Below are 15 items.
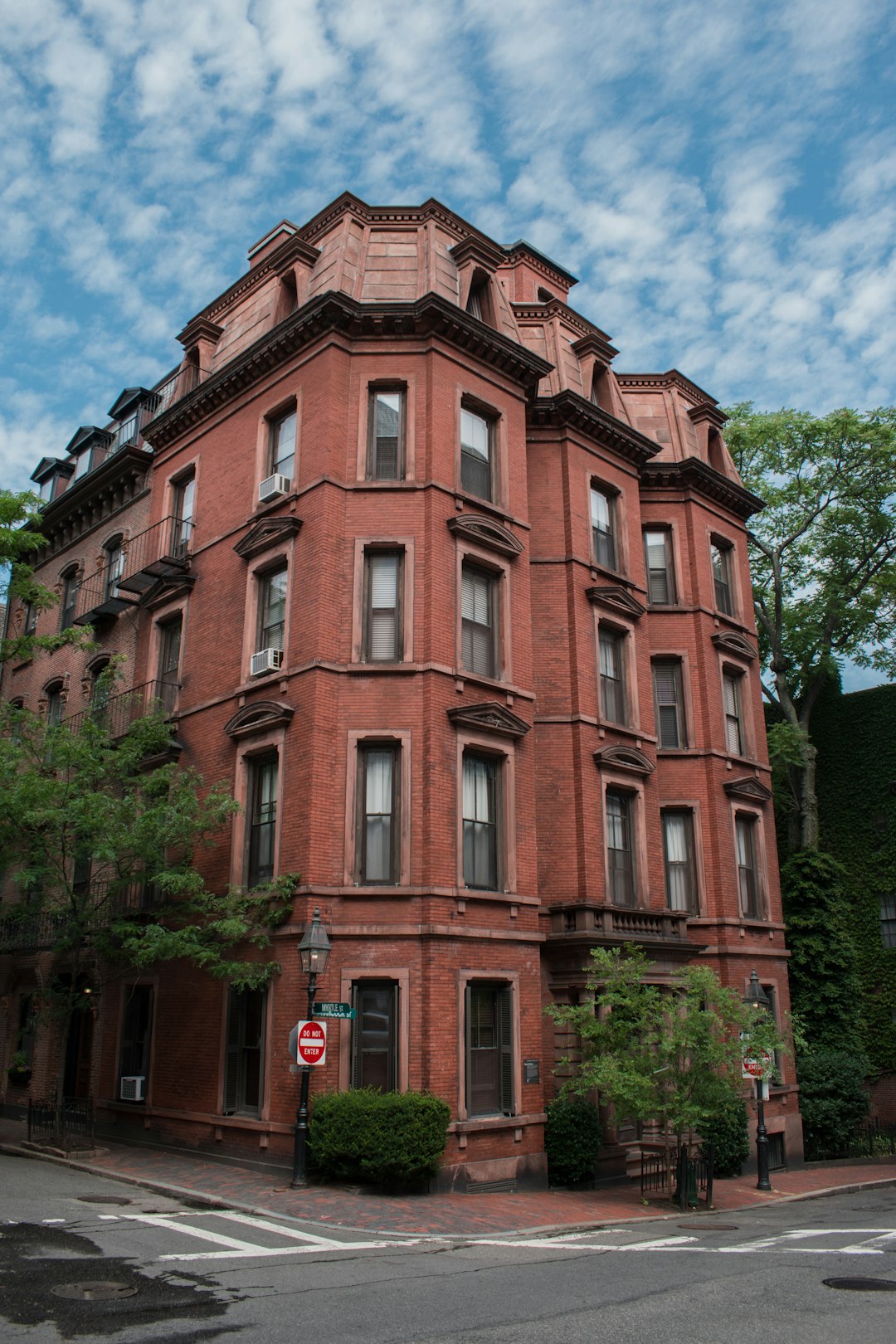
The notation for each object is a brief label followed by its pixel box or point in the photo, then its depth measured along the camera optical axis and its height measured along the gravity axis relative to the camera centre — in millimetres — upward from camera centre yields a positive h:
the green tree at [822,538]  35688 +15656
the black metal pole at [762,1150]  20453 -2720
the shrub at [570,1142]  18703 -2312
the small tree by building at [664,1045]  16844 -623
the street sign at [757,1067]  18938 -1060
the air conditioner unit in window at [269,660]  19594 +6217
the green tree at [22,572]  22688 +9530
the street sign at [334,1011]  15727 -47
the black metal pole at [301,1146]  15500 -1945
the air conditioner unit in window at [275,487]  20969 +9974
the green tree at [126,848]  17750 +2805
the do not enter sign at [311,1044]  15367 -502
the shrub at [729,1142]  21203 -2773
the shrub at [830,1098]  27094 -2310
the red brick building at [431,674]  18016 +6659
